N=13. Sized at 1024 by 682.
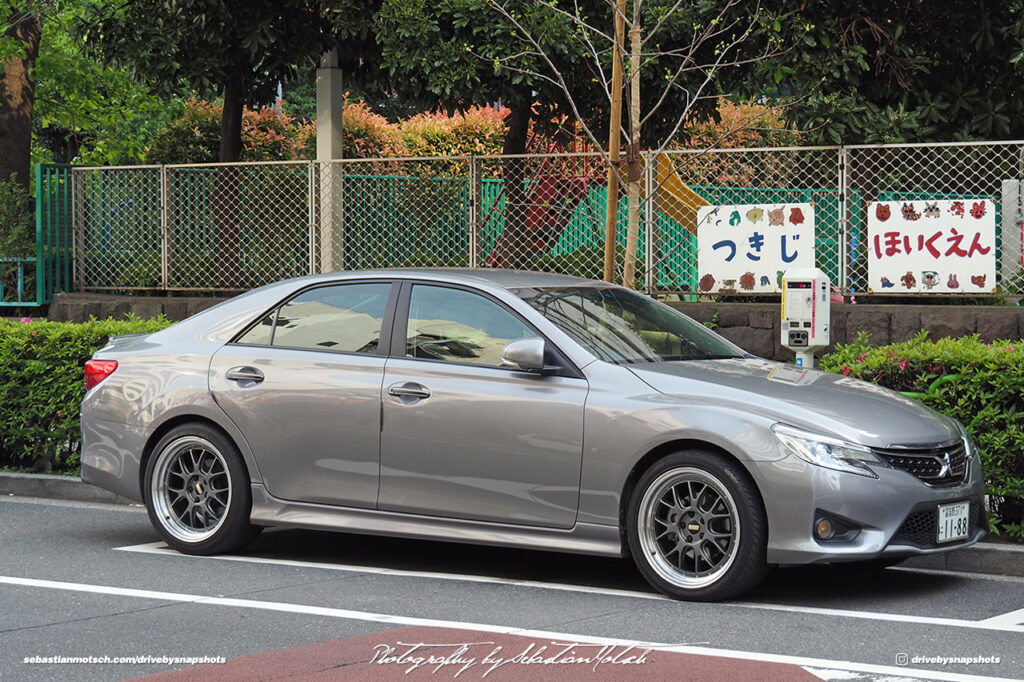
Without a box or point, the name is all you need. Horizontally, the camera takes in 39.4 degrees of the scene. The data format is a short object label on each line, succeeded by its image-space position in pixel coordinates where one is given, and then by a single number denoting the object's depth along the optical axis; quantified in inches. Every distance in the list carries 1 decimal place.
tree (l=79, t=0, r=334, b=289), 601.0
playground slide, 500.1
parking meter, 350.6
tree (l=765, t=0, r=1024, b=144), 573.6
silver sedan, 251.3
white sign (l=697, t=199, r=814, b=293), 478.6
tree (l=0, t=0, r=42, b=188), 751.1
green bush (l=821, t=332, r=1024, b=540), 306.8
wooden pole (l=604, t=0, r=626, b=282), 419.5
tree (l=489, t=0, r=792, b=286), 562.9
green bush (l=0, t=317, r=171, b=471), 416.8
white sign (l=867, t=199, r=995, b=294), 453.4
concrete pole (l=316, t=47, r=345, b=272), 576.7
